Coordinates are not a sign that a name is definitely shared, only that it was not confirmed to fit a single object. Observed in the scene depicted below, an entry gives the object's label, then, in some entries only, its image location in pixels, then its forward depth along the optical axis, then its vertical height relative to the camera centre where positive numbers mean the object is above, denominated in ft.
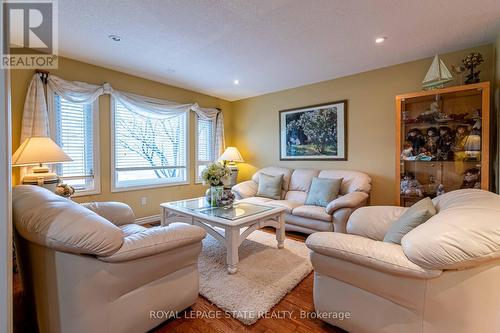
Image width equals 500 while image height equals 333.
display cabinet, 7.98 +0.84
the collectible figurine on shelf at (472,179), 8.11 -0.59
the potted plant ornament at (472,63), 8.18 +3.58
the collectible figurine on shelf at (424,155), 9.30 +0.31
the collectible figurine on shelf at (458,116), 8.55 +1.77
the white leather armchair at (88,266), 3.68 -1.81
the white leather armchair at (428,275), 3.36 -1.86
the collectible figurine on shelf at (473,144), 8.01 +0.65
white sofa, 9.32 -1.65
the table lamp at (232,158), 15.25 +0.41
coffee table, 7.09 -1.90
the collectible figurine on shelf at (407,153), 9.54 +0.41
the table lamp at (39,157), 7.44 +0.27
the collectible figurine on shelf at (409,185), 9.59 -0.94
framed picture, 12.22 +1.79
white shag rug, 5.67 -3.41
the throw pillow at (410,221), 4.67 -1.21
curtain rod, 9.04 +3.64
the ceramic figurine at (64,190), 8.30 -0.91
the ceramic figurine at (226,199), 9.09 -1.40
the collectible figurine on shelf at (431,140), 9.21 +0.92
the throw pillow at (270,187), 12.59 -1.31
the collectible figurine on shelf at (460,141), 8.52 +0.80
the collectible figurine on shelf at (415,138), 9.43 +1.02
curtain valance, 8.78 +3.12
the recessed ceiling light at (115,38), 7.95 +4.49
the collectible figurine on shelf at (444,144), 8.90 +0.72
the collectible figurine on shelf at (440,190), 9.08 -1.09
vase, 9.09 -1.21
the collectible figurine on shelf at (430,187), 9.32 -1.02
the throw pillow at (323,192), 10.69 -1.35
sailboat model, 8.39 +3.25
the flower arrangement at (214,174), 8.91 -0.39
